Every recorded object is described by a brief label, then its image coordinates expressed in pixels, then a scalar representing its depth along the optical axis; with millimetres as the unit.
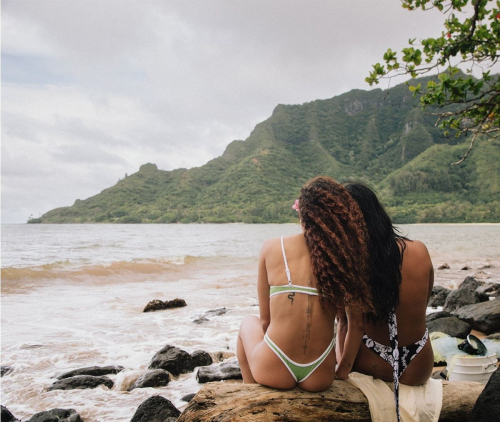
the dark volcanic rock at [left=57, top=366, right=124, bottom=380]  4992
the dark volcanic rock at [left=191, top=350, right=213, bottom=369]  5279
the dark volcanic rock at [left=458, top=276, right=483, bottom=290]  9865
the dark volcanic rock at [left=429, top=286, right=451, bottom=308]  8859
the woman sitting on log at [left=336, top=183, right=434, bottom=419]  2404
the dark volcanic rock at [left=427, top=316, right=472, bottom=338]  5547
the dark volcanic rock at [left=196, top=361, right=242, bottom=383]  4727
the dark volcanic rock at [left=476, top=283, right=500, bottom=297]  9133
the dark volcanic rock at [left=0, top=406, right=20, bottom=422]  3532
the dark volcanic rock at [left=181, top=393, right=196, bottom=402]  4210
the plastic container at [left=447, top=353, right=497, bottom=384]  3445
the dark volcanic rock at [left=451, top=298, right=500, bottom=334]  5781
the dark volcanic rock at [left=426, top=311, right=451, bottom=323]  6243
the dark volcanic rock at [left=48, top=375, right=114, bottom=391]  4633
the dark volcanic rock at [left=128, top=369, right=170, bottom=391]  4639
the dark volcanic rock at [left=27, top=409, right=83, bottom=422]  3517
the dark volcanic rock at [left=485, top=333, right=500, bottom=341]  5103
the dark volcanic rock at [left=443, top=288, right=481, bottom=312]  7782
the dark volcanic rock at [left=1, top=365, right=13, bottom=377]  5216
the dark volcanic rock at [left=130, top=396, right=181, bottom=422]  3391
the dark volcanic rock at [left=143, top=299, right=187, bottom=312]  9336
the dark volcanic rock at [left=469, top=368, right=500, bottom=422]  2186
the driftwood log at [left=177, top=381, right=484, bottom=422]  2205
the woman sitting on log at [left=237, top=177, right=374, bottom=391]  2242
